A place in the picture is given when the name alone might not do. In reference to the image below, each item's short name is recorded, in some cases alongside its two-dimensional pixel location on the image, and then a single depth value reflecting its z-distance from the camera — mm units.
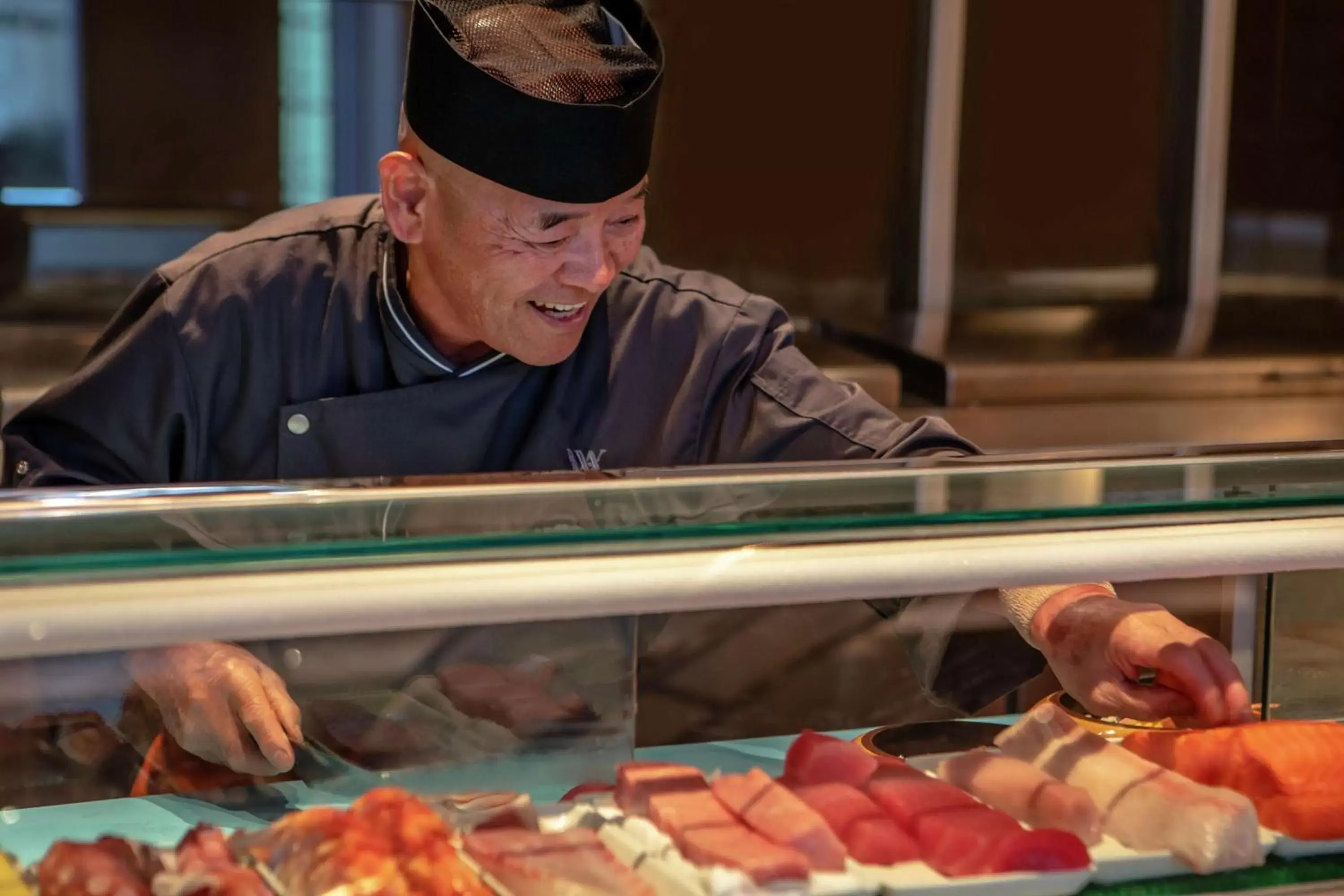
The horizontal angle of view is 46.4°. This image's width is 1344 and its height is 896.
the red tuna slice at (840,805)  1215
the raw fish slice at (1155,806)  1213
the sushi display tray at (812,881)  1139
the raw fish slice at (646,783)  1246
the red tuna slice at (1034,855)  1179
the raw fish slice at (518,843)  1169
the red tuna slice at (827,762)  1297
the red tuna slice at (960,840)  1181
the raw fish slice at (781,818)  1181
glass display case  990
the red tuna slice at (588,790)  1263
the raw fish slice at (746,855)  1144
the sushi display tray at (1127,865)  1191
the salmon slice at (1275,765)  1264
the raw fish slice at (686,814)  1199
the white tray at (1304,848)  1246
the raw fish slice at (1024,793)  1243
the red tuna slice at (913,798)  1235
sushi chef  1728
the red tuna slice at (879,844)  1191
